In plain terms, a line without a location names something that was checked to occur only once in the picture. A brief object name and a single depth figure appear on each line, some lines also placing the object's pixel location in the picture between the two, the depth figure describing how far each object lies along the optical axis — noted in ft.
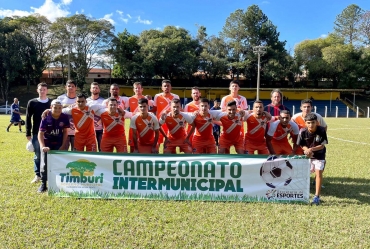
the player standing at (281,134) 20.01
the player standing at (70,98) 21.66
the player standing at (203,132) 21.42
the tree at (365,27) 182.91
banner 16.39
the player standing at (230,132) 21.27
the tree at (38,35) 142.62
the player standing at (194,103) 24.73
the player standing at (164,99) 25.68
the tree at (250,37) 159.43
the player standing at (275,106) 21.15
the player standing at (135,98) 25.90
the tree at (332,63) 157.28
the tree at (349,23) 185.98
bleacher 133.90
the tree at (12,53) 129.80
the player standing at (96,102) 22.75
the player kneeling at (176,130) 21.49
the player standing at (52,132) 17.70
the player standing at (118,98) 23.85
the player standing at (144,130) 20.66
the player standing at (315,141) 16.93
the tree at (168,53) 145.79
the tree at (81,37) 141.18
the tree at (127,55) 147.54
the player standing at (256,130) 20.61
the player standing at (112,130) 20.85
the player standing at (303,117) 19.28
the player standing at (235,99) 23.72
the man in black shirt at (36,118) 19.16
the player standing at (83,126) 20.59
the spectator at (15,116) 49.93
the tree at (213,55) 157.99
